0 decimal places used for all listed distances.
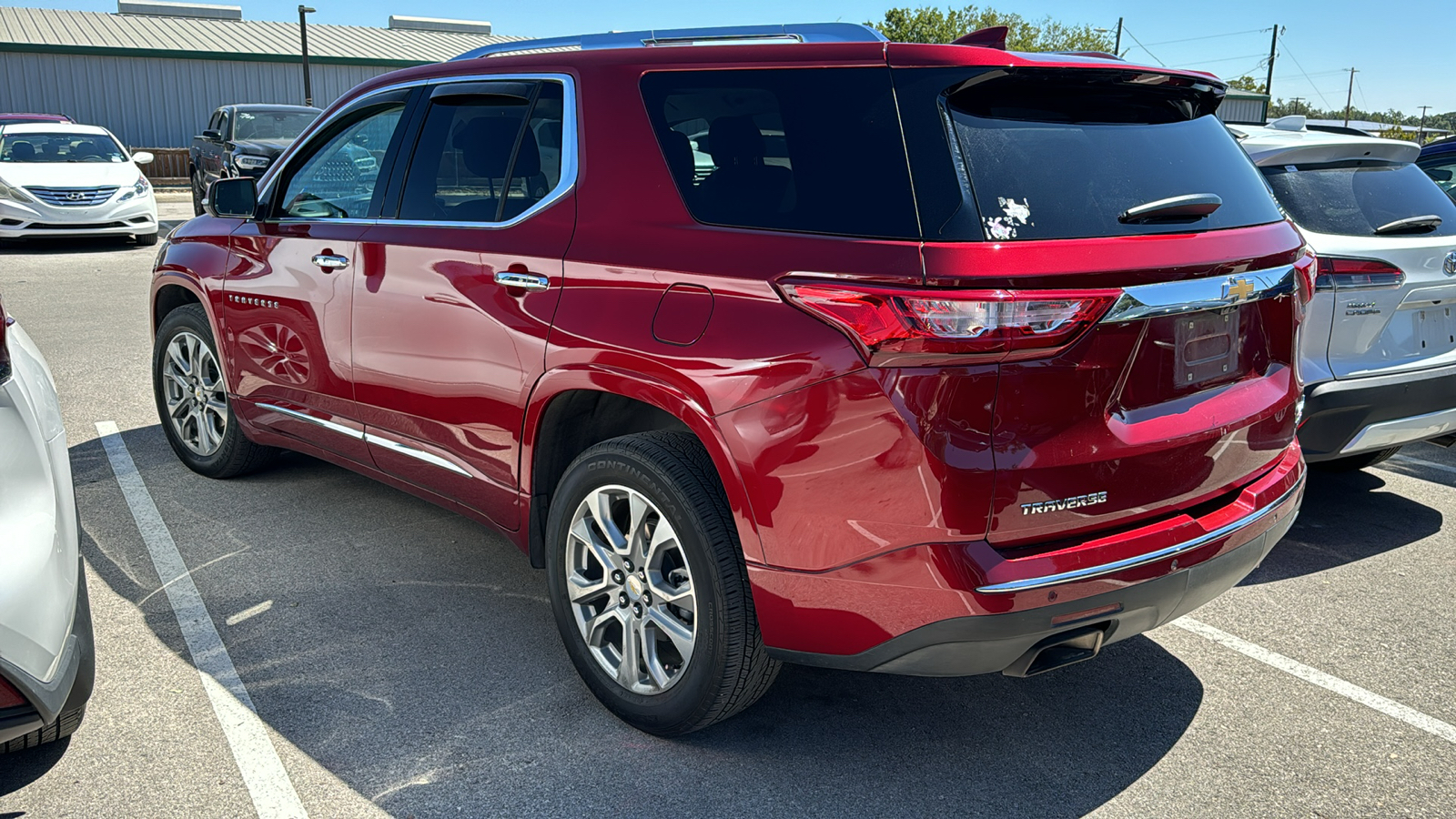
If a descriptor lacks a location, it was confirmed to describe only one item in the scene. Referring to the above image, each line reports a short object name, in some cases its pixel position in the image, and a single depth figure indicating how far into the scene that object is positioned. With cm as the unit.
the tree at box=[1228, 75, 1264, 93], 8492
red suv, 247
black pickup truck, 1700
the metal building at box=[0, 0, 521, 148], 3188
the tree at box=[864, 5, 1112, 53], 5588
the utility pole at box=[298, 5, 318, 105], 3041
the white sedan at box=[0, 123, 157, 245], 1441
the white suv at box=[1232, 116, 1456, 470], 438
